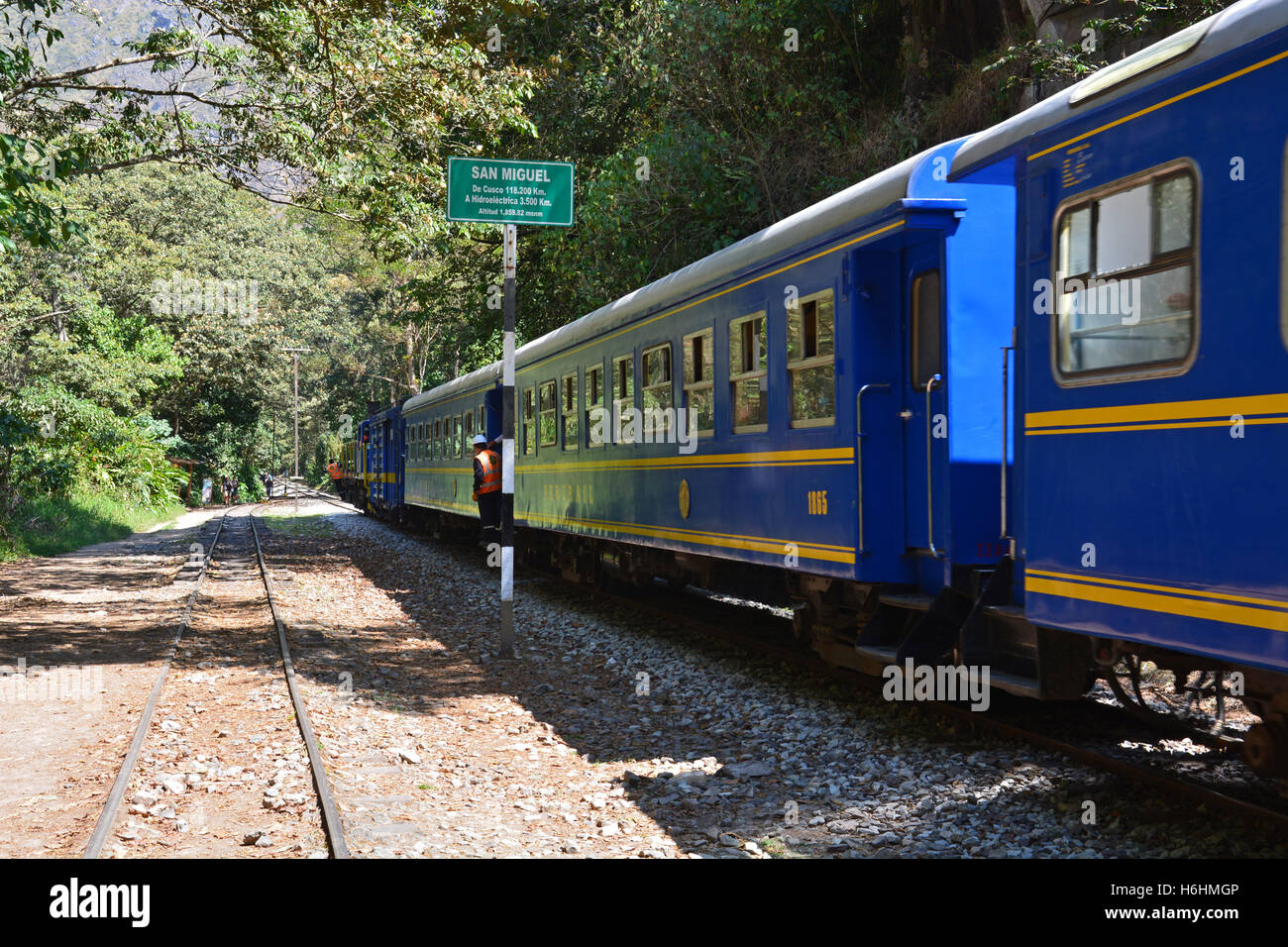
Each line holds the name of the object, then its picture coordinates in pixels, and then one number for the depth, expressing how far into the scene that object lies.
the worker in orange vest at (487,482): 15.83
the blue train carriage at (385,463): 31.23
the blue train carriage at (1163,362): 4.38
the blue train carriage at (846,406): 6.88
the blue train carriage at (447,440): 19.38
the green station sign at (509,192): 10.26
